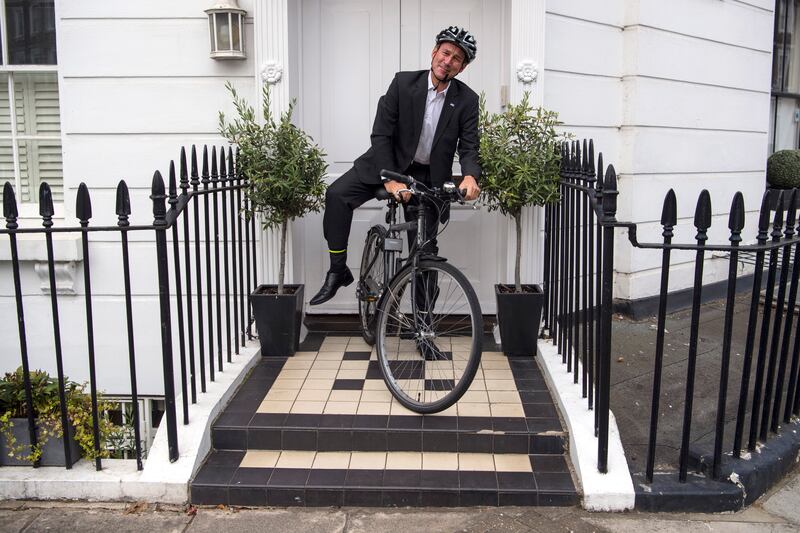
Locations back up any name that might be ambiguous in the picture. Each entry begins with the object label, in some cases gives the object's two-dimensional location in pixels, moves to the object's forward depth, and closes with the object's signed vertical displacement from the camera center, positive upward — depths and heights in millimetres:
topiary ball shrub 7426 +77
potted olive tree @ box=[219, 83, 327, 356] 4449 -41
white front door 5305 +854
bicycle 3652 -746
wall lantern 4992 +999
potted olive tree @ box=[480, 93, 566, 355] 4426 +6
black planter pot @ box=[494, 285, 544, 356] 4559 -901
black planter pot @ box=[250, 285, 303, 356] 4594 -905
